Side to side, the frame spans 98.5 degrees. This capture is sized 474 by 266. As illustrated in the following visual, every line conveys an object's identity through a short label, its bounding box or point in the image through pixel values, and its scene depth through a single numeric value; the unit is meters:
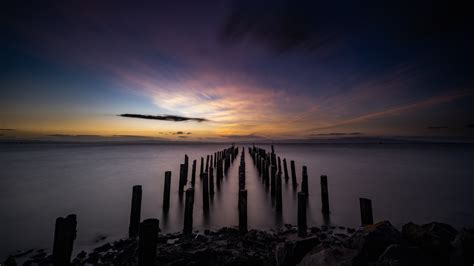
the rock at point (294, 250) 3.38
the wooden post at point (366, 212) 5.33
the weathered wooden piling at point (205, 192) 8.82
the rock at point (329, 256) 2.77
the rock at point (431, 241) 3.04
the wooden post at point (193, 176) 14.11
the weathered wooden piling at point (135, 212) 6.12
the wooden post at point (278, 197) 8.60
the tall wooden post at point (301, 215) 6.11
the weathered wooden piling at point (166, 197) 8.96
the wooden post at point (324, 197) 8.34
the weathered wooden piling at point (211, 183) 11.06
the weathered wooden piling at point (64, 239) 3.76
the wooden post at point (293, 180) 13.79
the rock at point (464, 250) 2.85
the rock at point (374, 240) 3.18
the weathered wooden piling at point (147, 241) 3.62
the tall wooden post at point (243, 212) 6.05
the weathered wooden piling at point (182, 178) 11.68
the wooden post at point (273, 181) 11.22
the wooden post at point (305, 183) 9.99
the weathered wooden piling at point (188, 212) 6.08
